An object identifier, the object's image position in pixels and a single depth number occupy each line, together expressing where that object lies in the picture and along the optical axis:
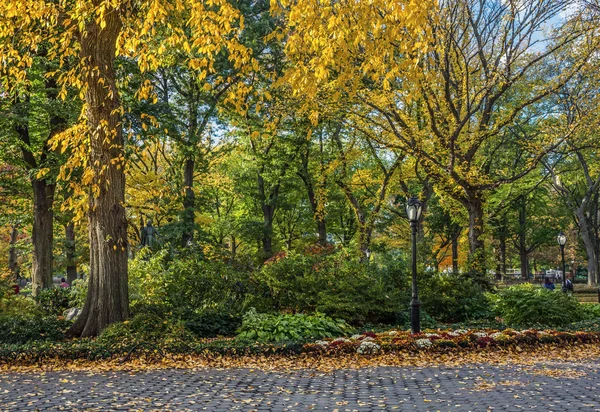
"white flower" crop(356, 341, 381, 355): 8.70
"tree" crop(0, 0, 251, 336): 9.31
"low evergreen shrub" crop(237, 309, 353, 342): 10.04
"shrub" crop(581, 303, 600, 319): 13.47
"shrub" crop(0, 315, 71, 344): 9.73
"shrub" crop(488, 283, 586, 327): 12.28
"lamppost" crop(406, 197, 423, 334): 10.59
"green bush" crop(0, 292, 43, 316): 11.79
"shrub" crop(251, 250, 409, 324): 12.34
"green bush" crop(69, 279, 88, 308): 13.50
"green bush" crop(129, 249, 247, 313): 12.54
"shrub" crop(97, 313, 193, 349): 8.80
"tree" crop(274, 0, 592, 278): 16.31
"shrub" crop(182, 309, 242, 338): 10.96
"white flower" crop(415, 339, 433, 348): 8.98
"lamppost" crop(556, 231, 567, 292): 22.62
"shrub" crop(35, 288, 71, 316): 15.18
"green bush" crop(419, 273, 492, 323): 14.02
